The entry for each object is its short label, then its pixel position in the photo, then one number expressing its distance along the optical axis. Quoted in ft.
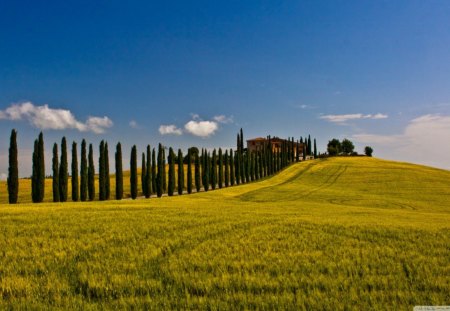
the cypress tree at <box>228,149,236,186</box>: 264.72
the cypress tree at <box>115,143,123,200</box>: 187.43
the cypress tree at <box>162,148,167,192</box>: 210.90
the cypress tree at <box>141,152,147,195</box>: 202.63
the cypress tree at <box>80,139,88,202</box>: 173.45
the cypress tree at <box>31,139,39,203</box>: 157.38
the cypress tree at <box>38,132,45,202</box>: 157.79
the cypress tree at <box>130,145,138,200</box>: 194.49
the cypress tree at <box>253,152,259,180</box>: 296.32
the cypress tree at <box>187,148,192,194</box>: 222.28
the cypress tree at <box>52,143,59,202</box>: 163.02
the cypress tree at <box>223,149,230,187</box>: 258.18
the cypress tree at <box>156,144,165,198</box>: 206.80
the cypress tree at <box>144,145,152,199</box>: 201.05
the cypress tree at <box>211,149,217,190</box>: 247.50
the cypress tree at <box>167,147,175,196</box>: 212.84
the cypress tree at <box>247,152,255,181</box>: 291.38
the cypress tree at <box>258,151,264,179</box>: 305.94
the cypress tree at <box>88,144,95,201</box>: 176.76
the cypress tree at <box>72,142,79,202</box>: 169.89
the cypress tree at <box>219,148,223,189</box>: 250.37
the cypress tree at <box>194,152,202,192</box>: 237.86
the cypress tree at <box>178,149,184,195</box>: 213.66
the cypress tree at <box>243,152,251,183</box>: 282.36
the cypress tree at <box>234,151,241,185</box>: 271.90
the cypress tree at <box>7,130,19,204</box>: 152.56
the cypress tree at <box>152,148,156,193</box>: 211.00
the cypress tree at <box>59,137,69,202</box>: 164.35
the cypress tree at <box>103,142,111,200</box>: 182.60
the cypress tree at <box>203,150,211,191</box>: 239.11
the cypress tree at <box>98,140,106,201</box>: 181.98
